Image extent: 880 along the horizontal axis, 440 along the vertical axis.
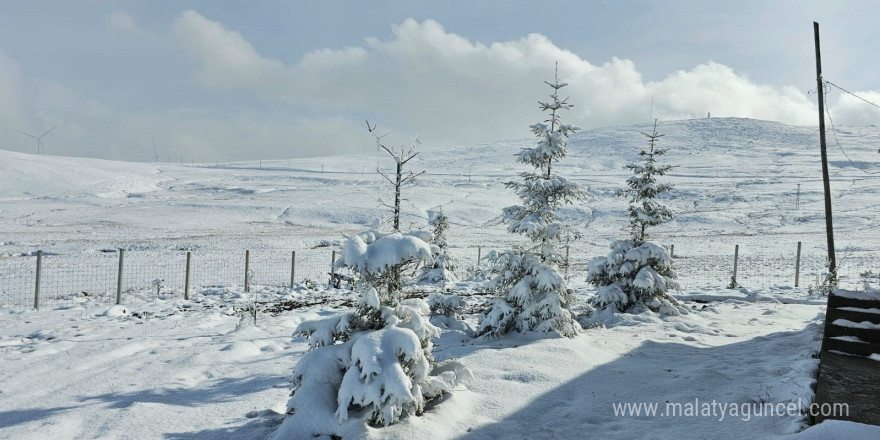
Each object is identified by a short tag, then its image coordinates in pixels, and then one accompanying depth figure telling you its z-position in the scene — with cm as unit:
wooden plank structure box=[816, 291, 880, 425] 473
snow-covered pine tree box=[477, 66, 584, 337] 932
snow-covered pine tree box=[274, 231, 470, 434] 491
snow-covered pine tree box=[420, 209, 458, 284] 1890
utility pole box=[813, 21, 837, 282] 1359
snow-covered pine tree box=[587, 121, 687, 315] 1198
